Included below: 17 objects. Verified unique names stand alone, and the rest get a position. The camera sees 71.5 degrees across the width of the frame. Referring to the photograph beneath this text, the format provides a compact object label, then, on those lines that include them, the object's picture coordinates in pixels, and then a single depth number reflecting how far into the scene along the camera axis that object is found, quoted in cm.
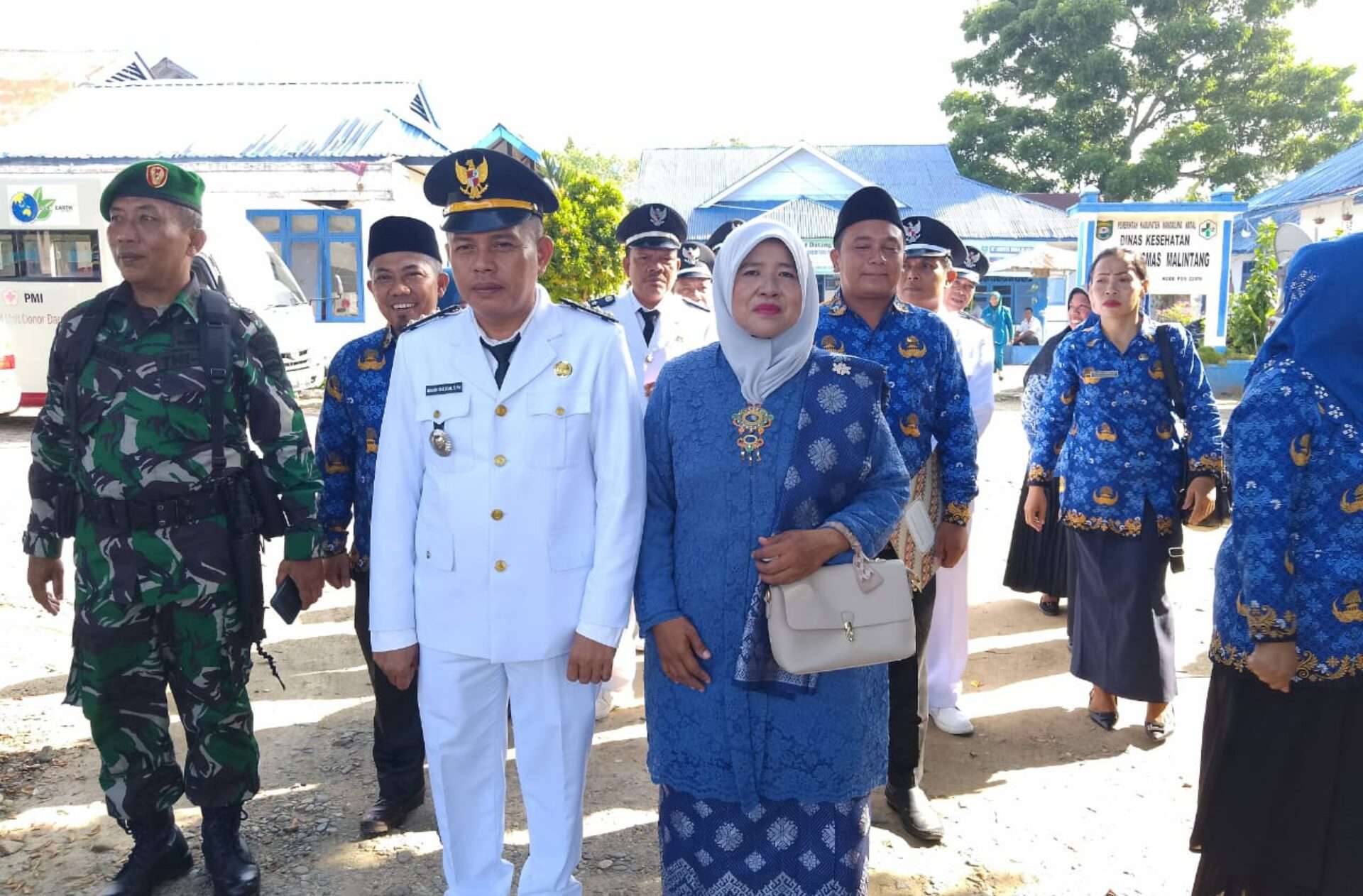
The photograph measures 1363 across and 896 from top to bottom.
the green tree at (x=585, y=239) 1591
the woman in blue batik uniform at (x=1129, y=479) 377
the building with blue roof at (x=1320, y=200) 1794
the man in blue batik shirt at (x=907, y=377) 313
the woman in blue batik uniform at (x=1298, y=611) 220
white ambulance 1170
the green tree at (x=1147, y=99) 3083
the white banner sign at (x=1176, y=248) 1379
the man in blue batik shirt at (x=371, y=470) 322
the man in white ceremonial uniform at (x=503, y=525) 239
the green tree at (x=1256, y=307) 1608
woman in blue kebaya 221
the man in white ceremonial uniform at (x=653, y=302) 470
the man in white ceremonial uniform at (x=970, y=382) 402
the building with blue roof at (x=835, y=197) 2638
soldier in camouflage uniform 265
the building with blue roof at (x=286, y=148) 1839
